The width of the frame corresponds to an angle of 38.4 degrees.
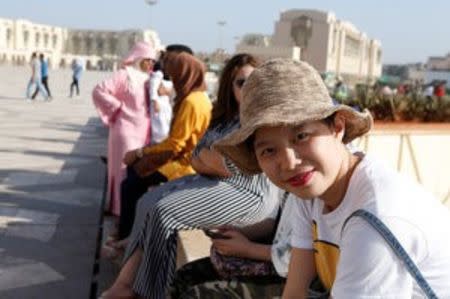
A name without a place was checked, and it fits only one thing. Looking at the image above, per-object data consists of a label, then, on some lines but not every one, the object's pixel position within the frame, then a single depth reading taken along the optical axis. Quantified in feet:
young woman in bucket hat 3.99
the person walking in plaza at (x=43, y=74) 60.49
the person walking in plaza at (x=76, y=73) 70.03
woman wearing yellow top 11.81
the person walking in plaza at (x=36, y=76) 59.85
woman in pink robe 16.05
